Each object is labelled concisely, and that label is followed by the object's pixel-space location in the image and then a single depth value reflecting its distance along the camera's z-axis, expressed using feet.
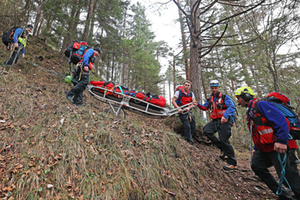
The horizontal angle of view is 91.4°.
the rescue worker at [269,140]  8.83
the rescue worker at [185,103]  17.28
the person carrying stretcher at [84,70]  17.46
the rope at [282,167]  8.89
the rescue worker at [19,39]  20.19
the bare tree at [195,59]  20.06
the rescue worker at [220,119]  14.40
